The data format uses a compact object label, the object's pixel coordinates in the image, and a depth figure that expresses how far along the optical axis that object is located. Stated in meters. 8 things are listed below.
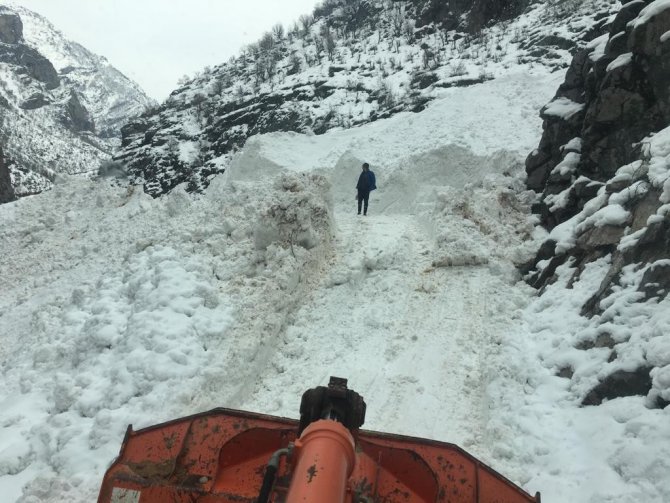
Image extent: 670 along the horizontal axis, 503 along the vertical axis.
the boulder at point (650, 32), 7.34
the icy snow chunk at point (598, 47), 9.27
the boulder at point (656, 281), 4.70
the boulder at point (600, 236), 6.21
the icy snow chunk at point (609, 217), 6.23
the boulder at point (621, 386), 4.18
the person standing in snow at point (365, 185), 11.46
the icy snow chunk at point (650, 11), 7.36
